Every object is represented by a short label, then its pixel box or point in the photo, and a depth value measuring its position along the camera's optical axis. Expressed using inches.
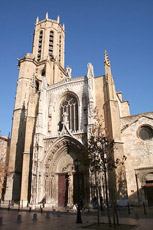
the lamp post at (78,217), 354.7
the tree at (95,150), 421.4
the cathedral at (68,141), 688.4
